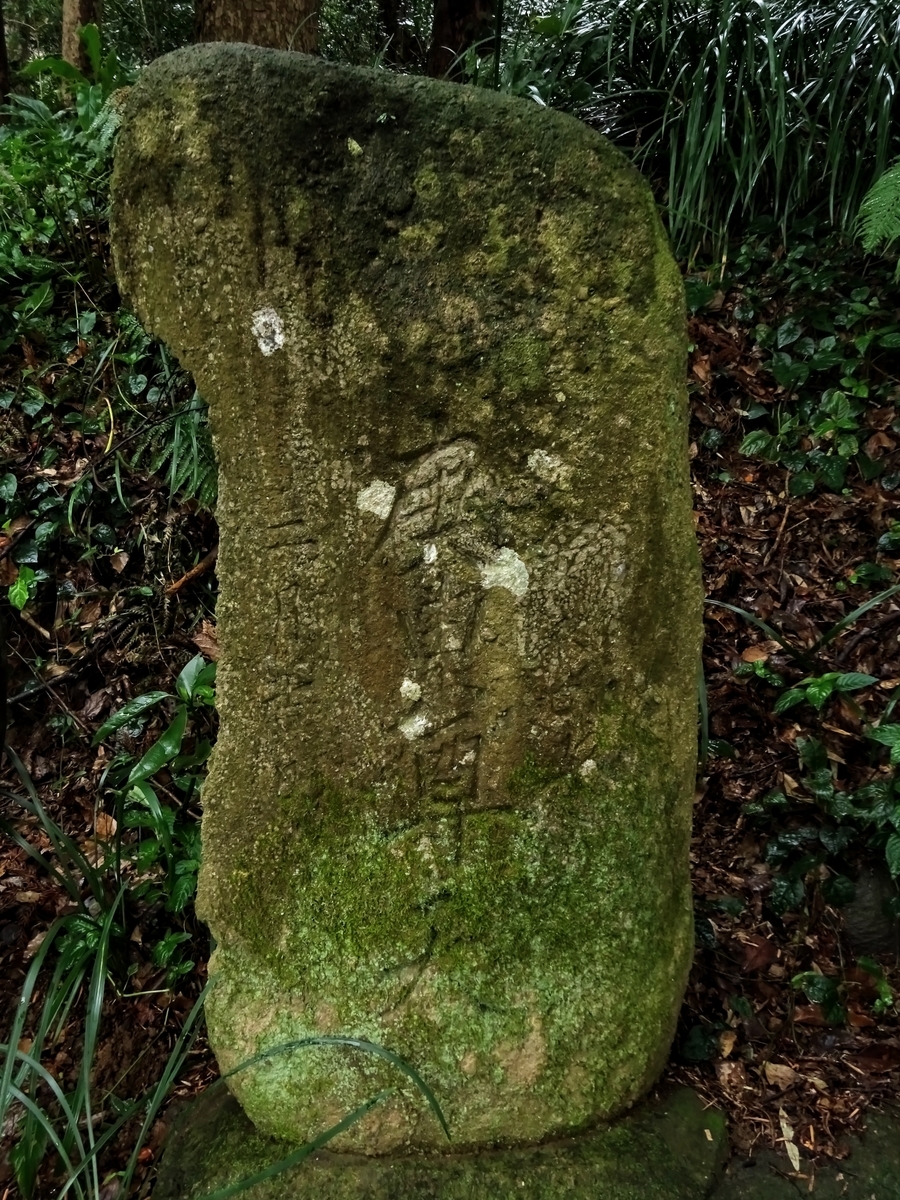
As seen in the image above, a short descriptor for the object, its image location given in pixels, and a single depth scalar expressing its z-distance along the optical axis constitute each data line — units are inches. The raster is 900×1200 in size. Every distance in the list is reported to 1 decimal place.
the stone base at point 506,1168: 56.8
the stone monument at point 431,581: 55.0
